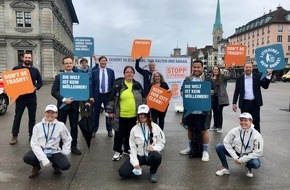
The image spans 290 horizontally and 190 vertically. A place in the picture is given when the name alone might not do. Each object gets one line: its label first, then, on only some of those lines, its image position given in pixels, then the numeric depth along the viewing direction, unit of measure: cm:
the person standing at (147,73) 546
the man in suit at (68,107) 428
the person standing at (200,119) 421
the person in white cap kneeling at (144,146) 341
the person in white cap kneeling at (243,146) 350
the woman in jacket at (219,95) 609
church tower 11157
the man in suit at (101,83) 525
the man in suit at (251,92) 455
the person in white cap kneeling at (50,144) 344
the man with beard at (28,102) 484
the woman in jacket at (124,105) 408
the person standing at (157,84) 491
